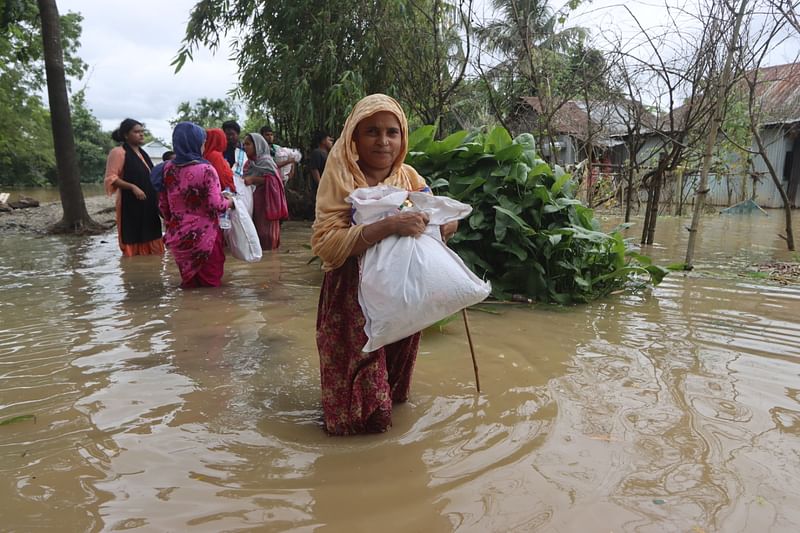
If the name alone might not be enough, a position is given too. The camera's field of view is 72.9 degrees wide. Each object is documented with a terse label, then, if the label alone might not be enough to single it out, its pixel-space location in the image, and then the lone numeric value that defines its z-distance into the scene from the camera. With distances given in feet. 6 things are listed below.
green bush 14.26
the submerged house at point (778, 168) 50.72
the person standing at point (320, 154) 27.43
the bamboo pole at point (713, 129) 16.60
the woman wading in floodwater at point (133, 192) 20.11
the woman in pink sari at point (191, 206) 15.16
